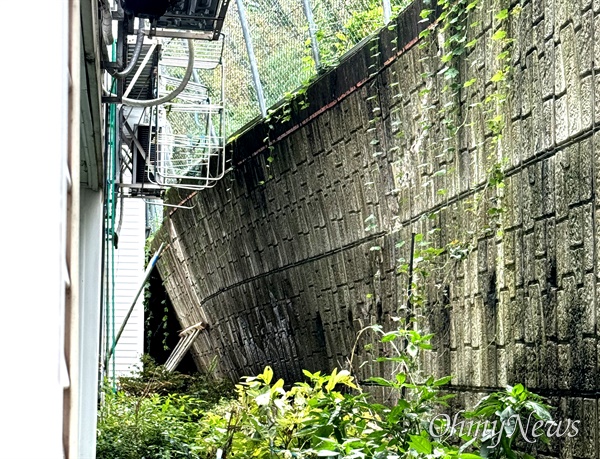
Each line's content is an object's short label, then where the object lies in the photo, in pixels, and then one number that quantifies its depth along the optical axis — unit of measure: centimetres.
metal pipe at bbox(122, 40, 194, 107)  570
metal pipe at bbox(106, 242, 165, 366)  1138
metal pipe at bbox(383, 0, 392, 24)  707
